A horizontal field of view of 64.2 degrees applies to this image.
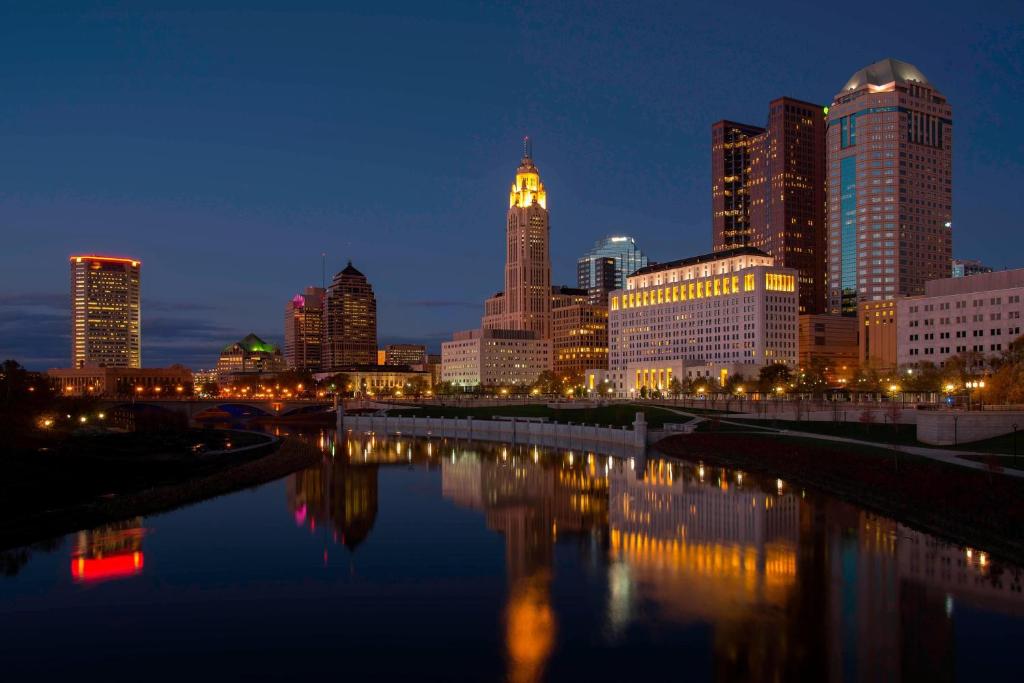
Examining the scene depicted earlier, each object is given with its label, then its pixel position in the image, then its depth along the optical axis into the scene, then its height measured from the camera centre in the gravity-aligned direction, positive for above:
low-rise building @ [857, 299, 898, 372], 169.75 +0.62
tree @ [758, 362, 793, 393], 151.75 -2.09
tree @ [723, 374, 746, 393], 163.05 -3.46
